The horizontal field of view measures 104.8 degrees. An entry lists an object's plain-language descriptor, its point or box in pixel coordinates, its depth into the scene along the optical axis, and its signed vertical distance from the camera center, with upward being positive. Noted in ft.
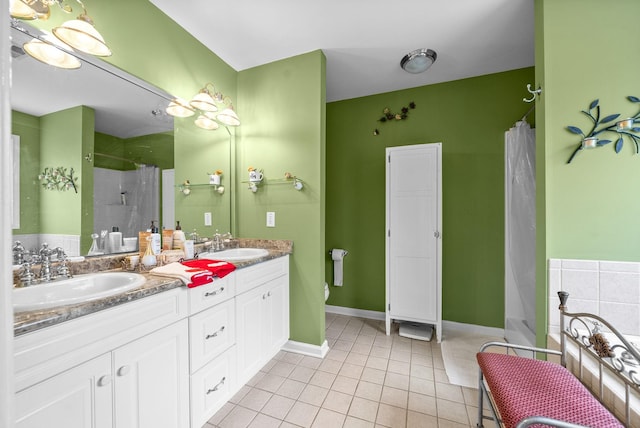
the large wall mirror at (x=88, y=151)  3.75 +1.17
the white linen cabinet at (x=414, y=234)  7.69 -0.58
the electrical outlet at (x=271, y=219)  7.33 -0.12
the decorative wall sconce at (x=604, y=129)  4.31 +1.54
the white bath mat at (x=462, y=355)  5.95 -3.90
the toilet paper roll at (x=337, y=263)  9.59 -1.89
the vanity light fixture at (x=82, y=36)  3.82 +2.87
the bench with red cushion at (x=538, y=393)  2.84 -2.28
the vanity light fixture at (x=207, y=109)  6.05 +2.76
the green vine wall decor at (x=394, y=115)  8.96 +3.73
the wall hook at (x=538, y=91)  4.92 +2.52
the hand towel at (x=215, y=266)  4.48 -0.97
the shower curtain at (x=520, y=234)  6.84 -0.51
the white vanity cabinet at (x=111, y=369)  2.41 -1.83
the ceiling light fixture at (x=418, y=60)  6.97 +4.51
